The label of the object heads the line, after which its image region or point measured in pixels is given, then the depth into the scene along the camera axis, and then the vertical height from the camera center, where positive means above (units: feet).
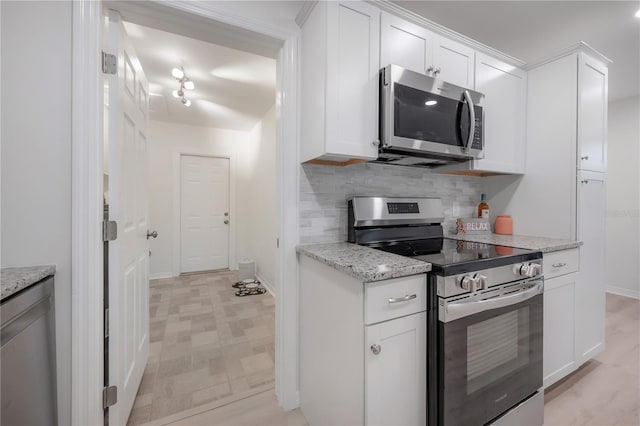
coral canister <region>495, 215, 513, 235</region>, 6.70 -0.31
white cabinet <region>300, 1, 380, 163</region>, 4.10 +2.13
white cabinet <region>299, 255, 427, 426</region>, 3.15 -1.78
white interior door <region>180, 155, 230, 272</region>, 14.12 -0.14
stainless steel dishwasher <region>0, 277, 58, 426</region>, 2.70 -1.69
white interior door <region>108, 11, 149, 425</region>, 4.00 -0.16
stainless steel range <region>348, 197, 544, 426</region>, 3.42 -1.63
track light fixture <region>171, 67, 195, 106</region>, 8.13 +4.26
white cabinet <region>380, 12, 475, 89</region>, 4.55 +3.00
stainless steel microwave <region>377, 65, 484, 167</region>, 4.39 +1.69
